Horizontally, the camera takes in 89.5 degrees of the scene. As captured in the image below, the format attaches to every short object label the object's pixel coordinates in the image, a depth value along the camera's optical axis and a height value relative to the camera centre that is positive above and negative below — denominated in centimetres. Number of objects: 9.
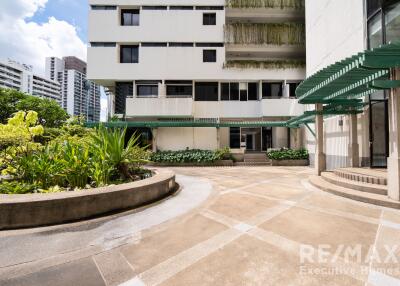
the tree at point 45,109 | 3769 +740
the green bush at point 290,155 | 1633 -58
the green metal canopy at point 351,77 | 513 +246
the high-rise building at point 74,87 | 13925 +4283
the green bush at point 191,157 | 1633 -79
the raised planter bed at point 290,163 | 1612 -122
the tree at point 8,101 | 3456 +811
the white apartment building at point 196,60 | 1903 +830
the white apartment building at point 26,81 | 9806 +3662
